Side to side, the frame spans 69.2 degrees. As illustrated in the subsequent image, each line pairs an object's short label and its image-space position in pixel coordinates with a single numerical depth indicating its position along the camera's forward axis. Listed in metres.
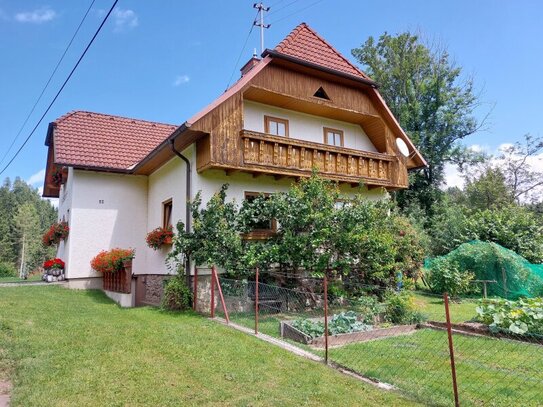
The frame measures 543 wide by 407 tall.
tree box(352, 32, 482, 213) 28.72
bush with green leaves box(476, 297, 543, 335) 7.04
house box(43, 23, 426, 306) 10.80
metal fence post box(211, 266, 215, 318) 8.76
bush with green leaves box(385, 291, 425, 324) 8.63
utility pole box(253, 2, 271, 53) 14.97
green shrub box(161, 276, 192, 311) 9.82
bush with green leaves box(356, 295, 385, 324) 8.38
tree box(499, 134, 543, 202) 33.28
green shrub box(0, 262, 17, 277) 26.32
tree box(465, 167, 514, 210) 28.98
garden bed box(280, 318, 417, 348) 6.95
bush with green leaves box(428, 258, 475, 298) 13.30
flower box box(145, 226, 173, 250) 11.96
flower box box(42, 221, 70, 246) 13.80
